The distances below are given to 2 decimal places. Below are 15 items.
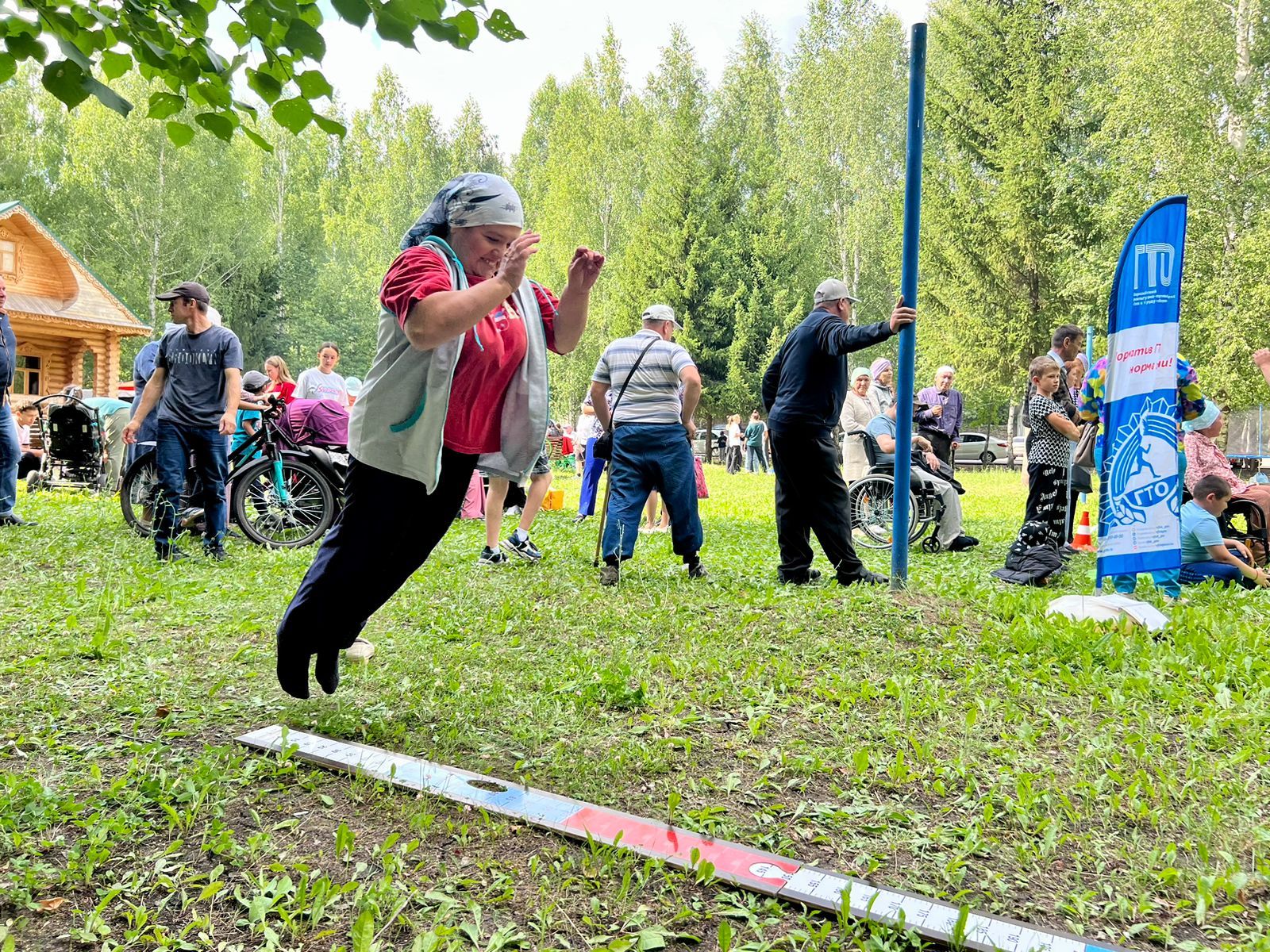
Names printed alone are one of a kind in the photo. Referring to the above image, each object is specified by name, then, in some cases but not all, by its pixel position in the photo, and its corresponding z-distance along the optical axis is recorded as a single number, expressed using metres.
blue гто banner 5.34
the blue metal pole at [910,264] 5.85
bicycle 8.18
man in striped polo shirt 6.89
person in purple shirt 9.88
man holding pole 6.52
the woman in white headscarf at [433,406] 3.06
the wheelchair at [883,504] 9.11
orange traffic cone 9.27
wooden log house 26.12
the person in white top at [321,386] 10.03
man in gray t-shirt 7.02
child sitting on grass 6.89
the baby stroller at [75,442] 12.62
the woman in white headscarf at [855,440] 9.50
